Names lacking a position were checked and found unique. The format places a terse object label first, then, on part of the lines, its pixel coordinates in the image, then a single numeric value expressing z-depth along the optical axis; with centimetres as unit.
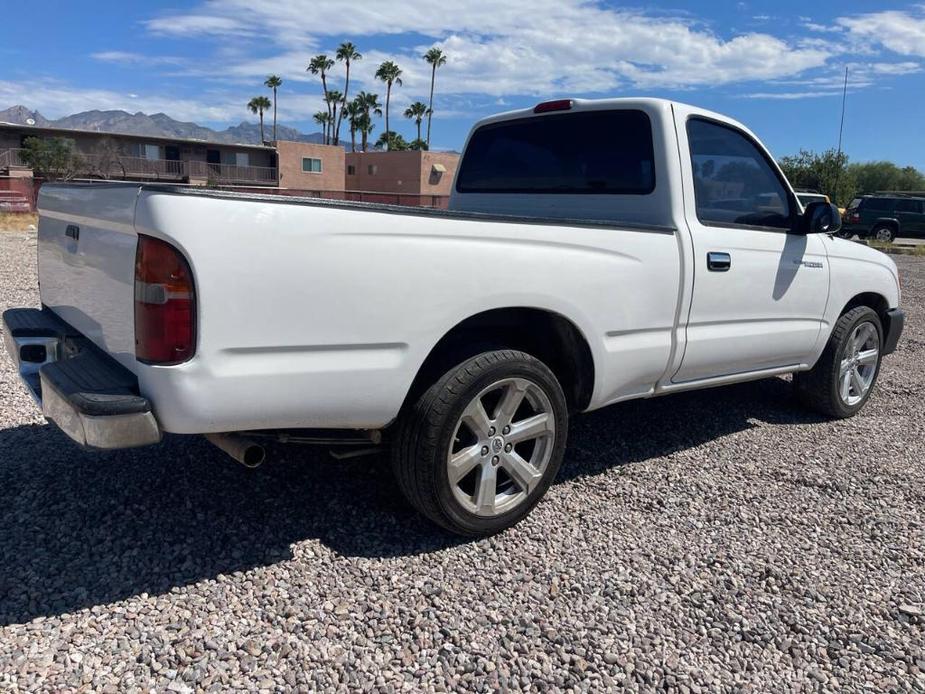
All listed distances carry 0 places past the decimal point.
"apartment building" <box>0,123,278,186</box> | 4372
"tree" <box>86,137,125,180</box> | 4372
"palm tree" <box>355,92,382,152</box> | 8081
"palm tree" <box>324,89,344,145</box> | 8419
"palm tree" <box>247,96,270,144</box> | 9131
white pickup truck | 250
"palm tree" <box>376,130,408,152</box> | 7512
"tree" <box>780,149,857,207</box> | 5122
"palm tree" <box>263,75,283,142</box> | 9206
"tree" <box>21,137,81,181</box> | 4112
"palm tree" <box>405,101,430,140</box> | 8350
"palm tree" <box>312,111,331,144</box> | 8714
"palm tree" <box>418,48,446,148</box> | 8250
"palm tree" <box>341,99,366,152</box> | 8088
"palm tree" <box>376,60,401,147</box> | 7994
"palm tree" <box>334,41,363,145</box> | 8244
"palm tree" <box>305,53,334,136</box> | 8358
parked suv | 2794
